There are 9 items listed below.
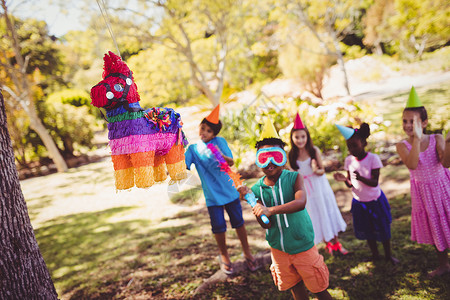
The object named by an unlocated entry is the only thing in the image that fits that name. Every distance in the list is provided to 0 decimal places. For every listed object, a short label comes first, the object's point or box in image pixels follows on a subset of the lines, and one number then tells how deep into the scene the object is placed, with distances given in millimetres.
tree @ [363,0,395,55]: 14923
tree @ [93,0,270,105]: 6414
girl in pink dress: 1983
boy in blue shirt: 2449
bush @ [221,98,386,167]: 5129
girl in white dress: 2535
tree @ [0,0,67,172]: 7853
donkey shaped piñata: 1201
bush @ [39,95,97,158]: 10953
